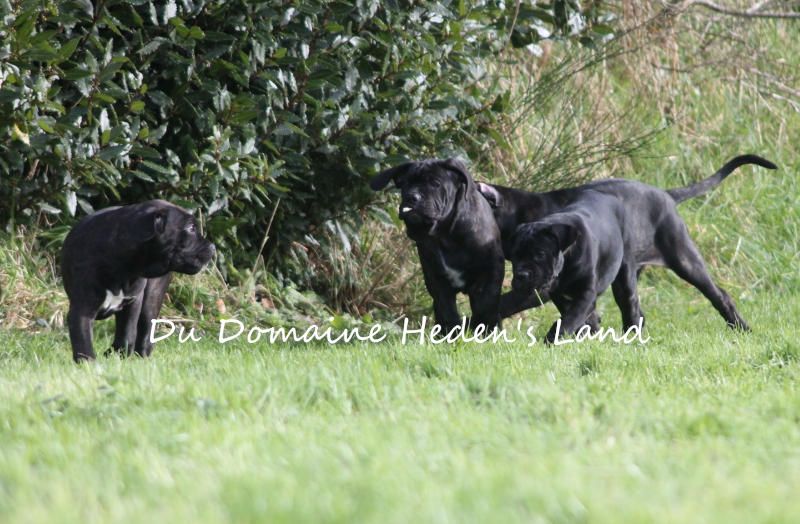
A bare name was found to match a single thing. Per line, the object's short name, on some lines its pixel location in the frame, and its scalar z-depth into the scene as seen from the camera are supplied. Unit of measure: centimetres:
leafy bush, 1467
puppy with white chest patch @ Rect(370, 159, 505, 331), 1445
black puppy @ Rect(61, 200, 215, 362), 1257
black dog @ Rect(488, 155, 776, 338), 1380
